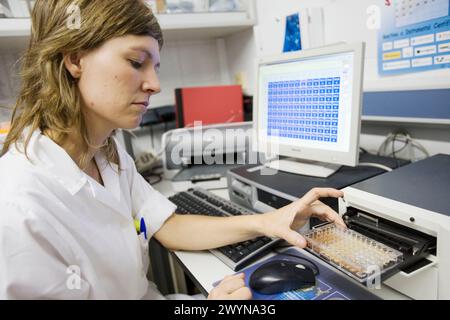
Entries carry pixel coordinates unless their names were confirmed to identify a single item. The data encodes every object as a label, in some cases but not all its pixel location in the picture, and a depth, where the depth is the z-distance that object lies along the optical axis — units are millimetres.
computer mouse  583
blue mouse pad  570
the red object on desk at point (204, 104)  1539
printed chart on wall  853
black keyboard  713
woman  547
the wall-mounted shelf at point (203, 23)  1408
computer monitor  799
